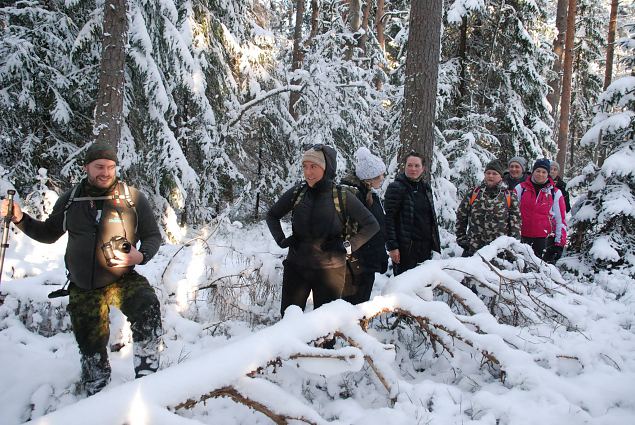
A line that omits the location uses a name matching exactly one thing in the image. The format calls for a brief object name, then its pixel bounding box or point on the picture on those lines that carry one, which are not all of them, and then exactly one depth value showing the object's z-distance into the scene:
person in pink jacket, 6.58
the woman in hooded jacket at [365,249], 4.27
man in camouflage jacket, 5.56
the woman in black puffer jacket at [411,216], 4.99
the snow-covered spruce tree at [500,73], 11.63
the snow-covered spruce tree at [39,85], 8.56
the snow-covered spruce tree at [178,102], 9.20
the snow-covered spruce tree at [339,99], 10.98
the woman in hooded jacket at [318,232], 3.63
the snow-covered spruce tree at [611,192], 7.76
